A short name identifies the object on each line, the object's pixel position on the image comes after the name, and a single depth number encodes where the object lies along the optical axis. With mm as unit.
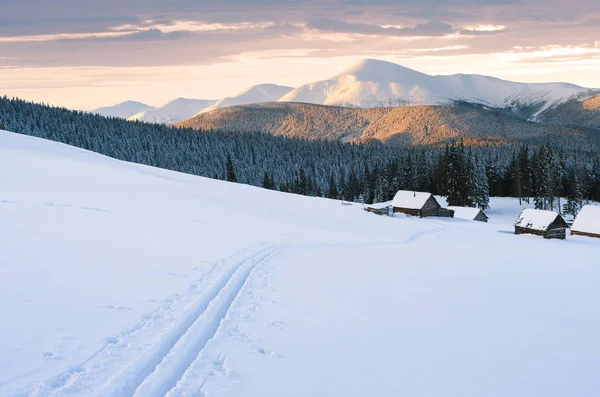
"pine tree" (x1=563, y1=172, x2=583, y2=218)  79750
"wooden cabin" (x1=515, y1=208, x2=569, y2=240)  49344
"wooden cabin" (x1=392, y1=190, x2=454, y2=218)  61562
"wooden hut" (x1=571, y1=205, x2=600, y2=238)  51031
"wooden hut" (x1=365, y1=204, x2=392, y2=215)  56250
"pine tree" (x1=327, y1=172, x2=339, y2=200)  110688
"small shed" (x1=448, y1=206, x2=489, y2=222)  62938
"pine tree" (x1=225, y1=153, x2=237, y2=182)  89025
